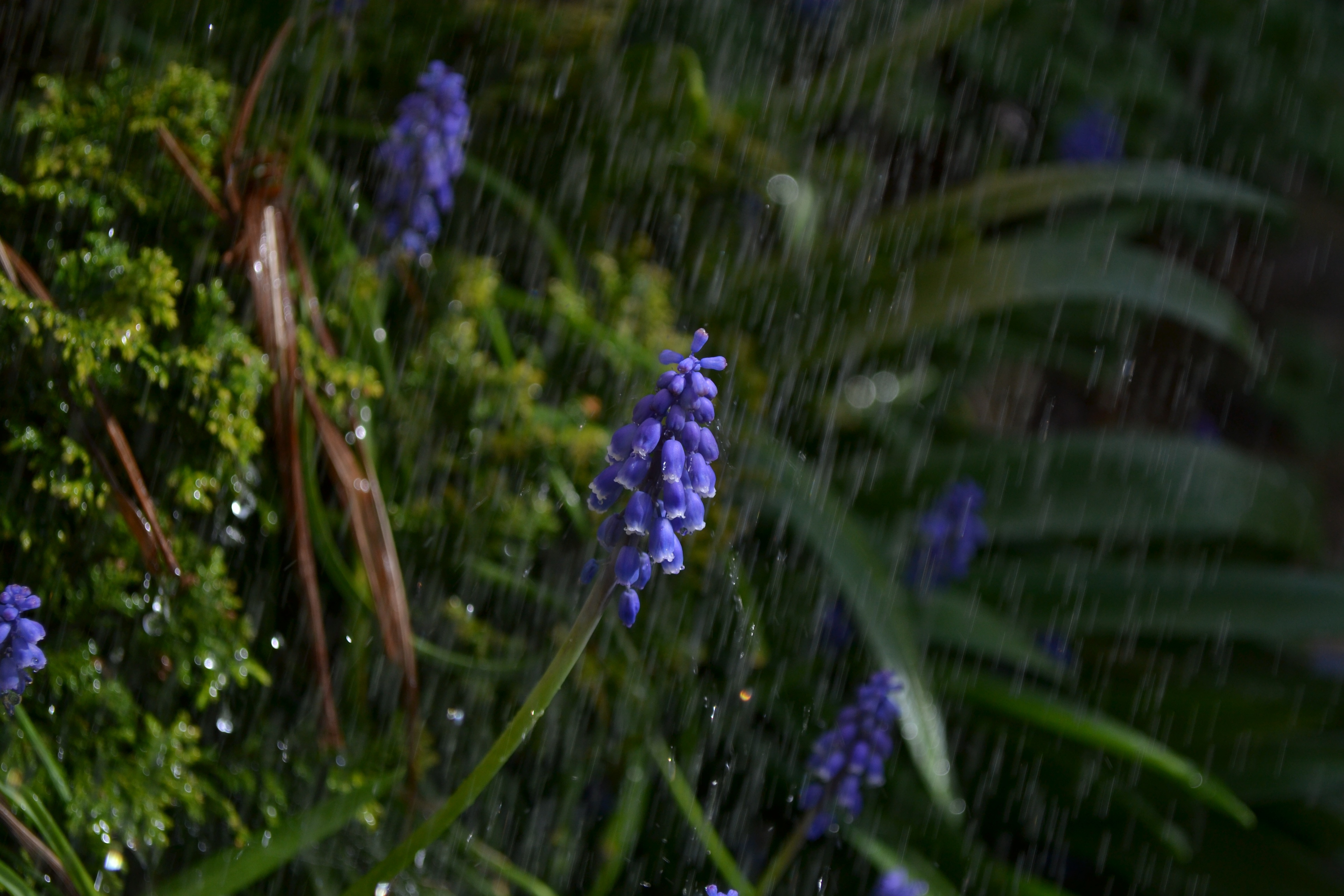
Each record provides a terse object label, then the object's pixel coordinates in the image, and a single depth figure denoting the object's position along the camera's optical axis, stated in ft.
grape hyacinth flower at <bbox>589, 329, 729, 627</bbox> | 1.64
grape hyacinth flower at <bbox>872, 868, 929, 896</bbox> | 1.95
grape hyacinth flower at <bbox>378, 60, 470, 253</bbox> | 1.93
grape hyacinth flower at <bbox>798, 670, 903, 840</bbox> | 1.90
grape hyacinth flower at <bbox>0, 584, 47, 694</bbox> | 1.66
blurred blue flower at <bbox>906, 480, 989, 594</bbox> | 2.27
